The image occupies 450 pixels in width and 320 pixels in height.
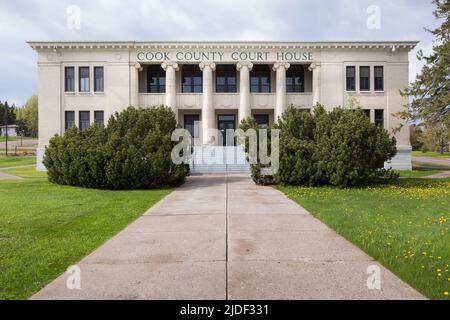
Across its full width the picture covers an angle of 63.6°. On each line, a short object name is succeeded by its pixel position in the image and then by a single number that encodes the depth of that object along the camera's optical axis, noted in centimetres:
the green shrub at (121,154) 1741
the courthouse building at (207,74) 3372
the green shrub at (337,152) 1736
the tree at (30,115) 9604
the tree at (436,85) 1831
